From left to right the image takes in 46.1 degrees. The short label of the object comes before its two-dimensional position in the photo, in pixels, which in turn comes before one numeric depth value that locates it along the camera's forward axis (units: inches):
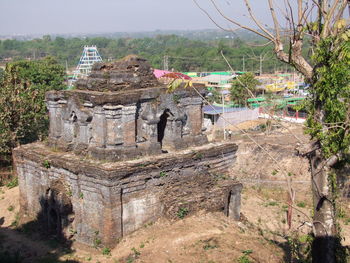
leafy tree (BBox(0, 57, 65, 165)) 770.2
